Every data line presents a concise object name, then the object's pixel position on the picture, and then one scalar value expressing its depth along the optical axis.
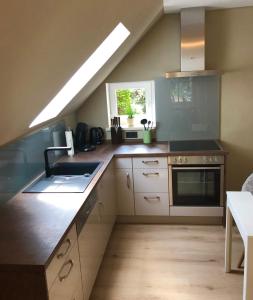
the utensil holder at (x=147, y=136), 3.74
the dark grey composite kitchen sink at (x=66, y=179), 2.41
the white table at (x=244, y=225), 1.91
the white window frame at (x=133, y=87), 3.82
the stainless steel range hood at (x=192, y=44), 3.23
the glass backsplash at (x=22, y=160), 2.22
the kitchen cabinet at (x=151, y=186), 3.36
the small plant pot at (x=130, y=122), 3.93
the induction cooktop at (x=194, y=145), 3.36
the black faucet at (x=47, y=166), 2.78
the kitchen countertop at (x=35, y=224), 1.51
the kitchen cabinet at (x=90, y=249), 2.15
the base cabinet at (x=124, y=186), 3.40
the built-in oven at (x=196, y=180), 3.26
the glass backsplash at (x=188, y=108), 3.64
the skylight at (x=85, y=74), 2.82
